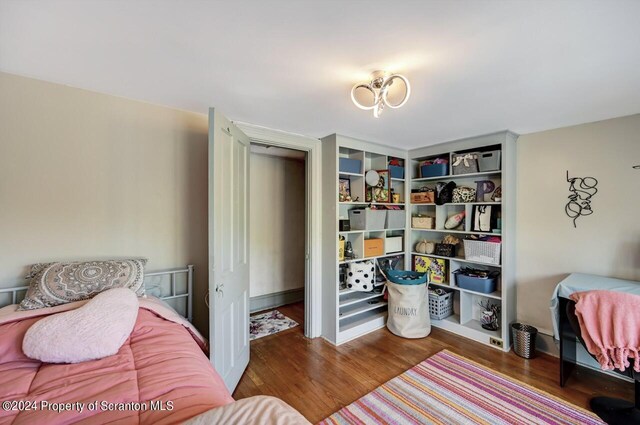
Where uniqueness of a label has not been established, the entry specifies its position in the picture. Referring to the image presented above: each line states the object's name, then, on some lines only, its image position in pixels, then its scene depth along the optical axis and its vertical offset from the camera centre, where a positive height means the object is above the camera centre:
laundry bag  2.92 -1.07
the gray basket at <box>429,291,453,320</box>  3.16 -1.14
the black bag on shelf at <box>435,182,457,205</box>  3.13 +0.23
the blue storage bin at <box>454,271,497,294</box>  2.81 -0.79
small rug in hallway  3.06 -1.40
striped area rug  1.76 -1.39
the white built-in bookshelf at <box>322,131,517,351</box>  2.71 -0.23
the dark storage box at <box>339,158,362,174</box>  2.92 +0.53
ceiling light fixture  1.50 +0.75
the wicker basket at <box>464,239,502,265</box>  2.73 -0.42
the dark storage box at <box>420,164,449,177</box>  3.17 +0.52
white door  1.75 -0.27
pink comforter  0.88 -0.67
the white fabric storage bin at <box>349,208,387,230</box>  2.98 -0.08
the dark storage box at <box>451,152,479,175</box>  2.94 +0.56
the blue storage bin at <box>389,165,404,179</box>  3.38 +0.53
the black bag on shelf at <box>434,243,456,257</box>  3.17 -0.46
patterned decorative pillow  1.46 -0.41
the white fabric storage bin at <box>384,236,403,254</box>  3.32 -0.41
